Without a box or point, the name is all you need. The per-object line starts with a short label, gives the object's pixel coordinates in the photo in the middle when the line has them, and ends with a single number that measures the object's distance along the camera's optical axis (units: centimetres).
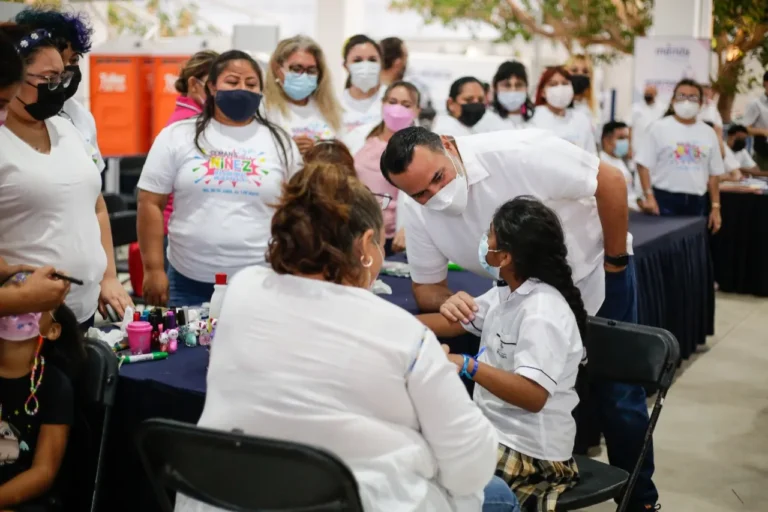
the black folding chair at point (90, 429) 217
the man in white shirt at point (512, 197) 257
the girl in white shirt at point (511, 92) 556
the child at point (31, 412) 211
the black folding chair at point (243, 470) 149
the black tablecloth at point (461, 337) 225
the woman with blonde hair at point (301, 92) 384
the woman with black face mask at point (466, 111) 516
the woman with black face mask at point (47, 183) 231
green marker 235
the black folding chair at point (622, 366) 228
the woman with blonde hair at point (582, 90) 682
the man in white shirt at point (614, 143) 694
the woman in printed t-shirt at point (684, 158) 634
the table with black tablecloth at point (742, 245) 671
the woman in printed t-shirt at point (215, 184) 296
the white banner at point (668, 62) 796
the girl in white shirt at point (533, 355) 210
